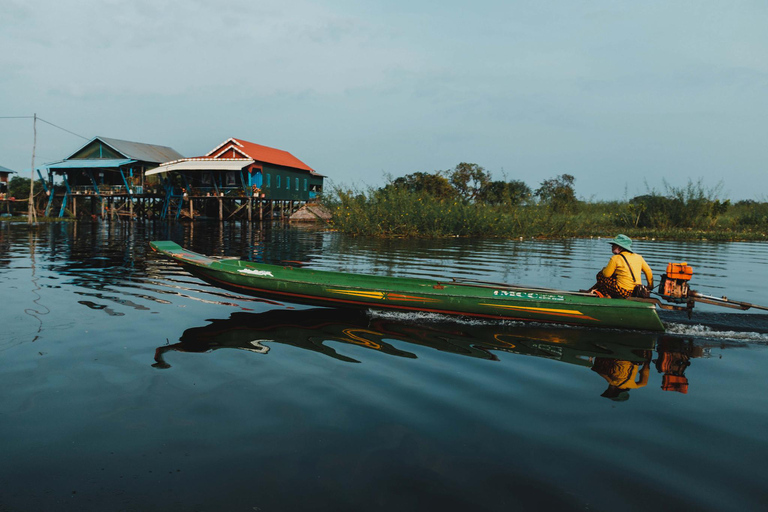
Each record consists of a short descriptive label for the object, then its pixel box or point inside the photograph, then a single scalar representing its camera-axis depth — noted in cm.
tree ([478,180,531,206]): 2322
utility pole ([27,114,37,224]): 2891
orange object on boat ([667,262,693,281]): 682
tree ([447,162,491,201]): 4219
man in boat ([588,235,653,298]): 696
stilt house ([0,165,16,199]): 4259
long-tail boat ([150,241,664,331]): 668
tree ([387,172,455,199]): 4109
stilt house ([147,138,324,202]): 3466
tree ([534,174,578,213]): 2419
